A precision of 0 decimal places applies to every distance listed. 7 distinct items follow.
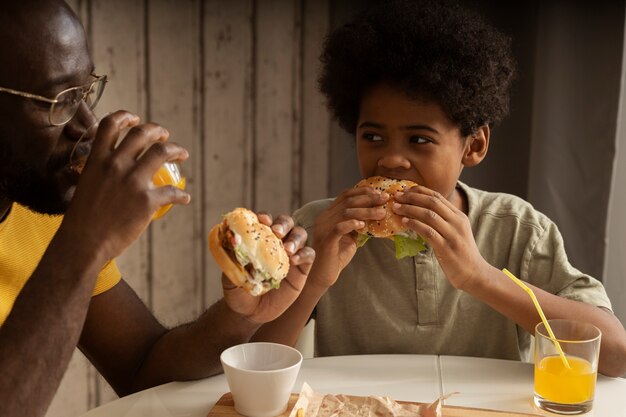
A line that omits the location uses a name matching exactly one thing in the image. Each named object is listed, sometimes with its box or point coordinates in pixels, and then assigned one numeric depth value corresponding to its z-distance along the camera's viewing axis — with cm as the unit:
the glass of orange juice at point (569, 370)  151
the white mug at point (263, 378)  143
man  126
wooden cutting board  148
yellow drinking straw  154
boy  179
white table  154
